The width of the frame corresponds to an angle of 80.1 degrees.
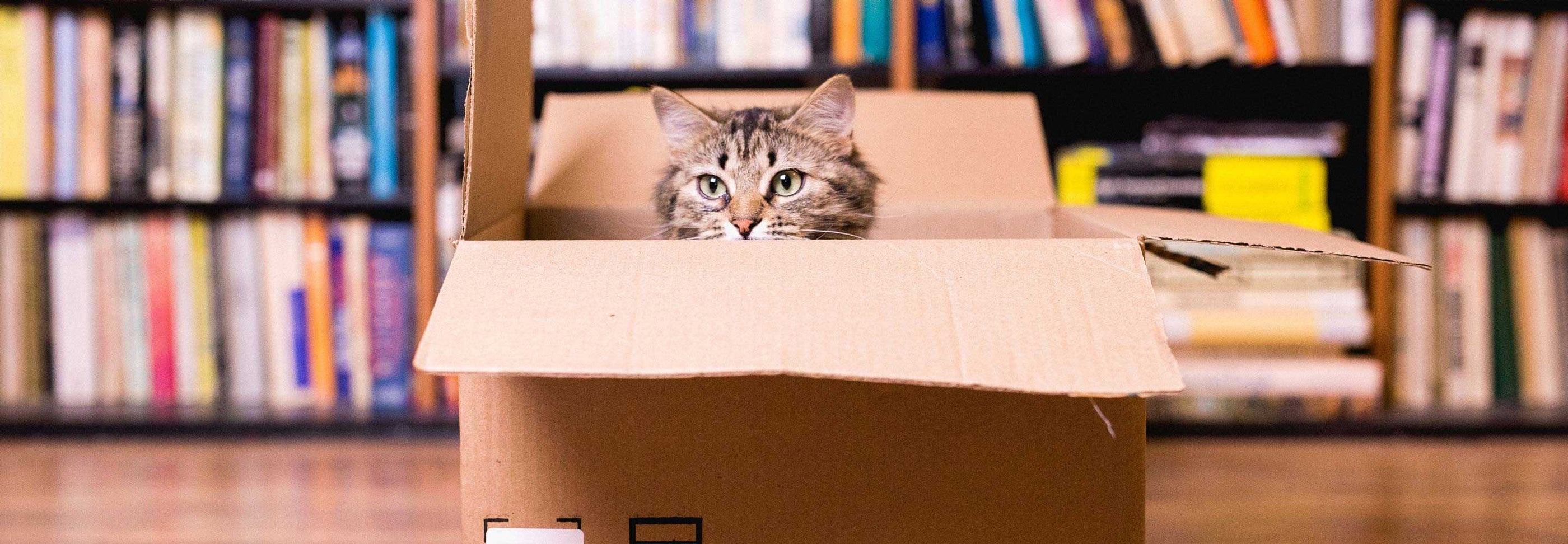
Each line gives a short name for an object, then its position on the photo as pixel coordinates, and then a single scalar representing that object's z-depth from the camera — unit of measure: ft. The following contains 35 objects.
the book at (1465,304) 5.48
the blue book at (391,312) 5.46
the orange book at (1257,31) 5.21
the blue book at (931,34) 5.30
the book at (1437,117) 5.29
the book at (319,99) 5.33
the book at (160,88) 5.24
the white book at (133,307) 5.36
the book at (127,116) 5.21
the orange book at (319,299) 5.44
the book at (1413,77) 5.27
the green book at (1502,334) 5.48
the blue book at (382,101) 5.34
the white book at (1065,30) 5.26
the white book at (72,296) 5.33
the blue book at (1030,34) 5.31
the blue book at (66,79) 5.15
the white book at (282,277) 5.44
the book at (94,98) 5.17
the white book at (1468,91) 5.25
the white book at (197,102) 5.24
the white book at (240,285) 5.44
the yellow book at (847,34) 5.31
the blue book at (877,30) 5.31
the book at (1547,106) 5.25
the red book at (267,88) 5.29
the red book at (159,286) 5.38
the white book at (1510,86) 5.26
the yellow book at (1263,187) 5.28
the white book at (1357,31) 5.22
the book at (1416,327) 5.46
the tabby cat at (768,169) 2.87
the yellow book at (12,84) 5.14
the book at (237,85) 5.28
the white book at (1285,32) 5.22
